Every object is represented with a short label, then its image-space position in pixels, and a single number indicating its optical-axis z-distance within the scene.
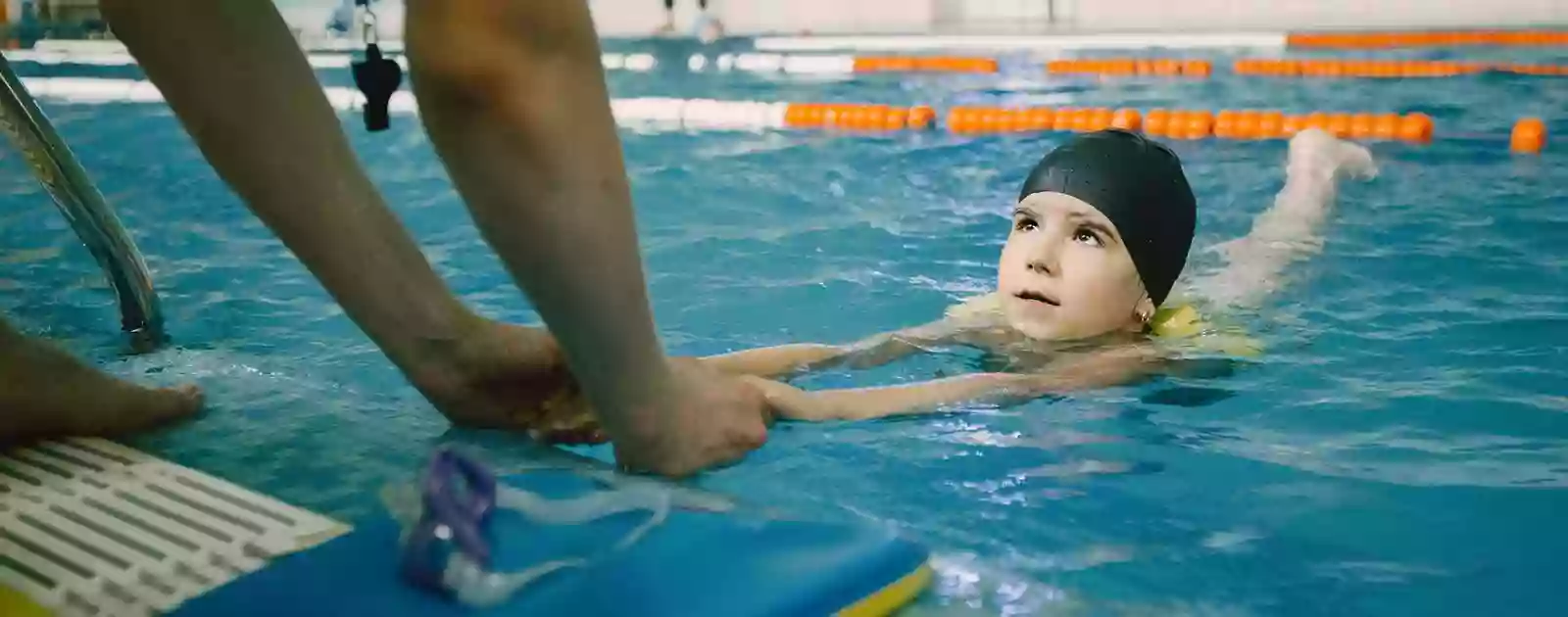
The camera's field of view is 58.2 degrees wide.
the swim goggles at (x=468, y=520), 1.44
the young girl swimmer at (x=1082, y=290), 2.74
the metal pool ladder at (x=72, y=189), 2.60
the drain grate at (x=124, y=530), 1.57
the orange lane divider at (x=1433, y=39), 9.07
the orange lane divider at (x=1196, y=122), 5.82
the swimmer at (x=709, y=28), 12.73
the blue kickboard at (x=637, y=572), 1.42
